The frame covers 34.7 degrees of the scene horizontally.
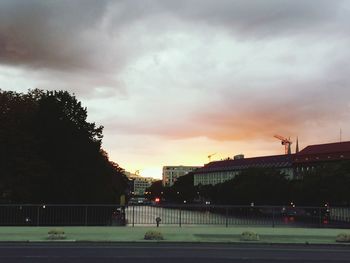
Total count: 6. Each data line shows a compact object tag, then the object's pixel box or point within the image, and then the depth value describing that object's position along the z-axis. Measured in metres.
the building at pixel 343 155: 195.25
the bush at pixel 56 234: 24.31
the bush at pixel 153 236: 24.73
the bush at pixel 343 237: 25.19
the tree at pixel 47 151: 51.34
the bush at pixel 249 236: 24.98
